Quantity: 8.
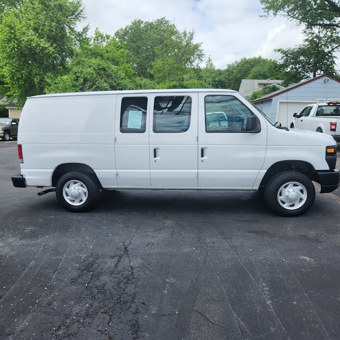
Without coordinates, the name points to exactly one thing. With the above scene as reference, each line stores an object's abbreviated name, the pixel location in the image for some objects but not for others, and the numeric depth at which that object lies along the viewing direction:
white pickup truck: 13.31
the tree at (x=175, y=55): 26.03
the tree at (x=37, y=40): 27.55
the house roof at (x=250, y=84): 59.29
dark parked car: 23.19
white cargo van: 5.22
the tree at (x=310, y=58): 29.19
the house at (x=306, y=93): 22.38
